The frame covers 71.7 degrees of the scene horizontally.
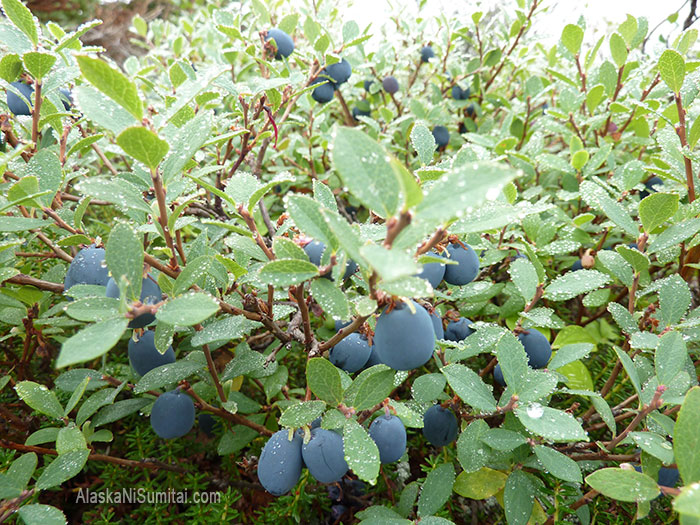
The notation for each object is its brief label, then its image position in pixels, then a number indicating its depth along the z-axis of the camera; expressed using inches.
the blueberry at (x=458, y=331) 5.0
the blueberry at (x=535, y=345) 4.8
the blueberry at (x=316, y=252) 3.6
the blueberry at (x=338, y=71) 7.4
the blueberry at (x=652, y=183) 7.5
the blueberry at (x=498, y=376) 5.0
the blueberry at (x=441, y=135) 9.1
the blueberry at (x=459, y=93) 9.9
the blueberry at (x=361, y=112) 10.7
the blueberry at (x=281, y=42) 6.6
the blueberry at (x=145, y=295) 3.3
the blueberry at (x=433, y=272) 3.5
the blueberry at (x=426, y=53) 10.0
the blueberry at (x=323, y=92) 7.5
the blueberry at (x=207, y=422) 5.7
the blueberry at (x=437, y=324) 3.9
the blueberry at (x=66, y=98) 5.6
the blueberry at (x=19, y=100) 4.8
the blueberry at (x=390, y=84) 9.4
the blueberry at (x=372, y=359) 4.5
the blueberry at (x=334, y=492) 5.3
